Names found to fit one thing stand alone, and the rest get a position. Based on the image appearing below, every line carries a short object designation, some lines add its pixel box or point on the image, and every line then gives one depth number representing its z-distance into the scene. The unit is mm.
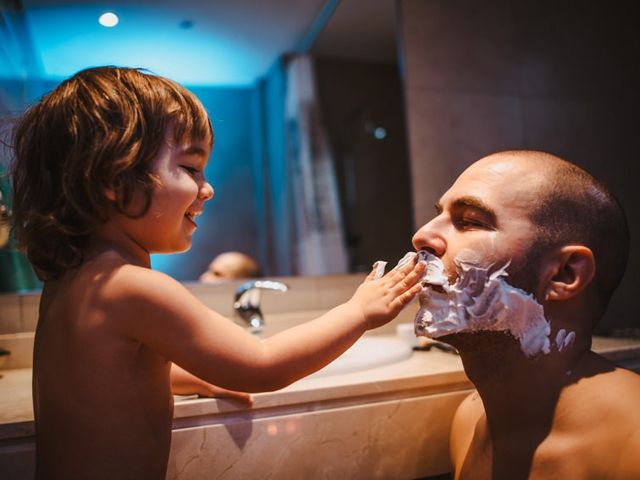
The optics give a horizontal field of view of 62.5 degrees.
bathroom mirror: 1560
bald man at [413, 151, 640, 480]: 863
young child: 852
